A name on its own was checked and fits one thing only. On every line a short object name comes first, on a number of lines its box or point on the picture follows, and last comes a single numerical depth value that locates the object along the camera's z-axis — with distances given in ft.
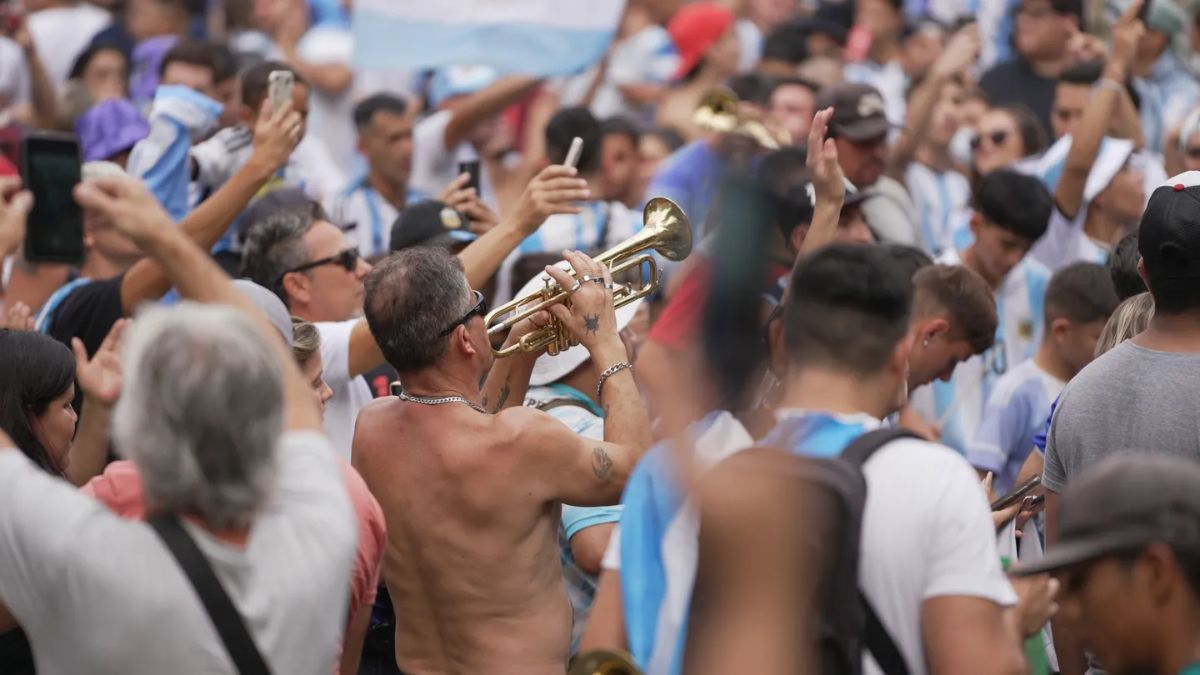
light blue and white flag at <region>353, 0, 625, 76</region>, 64.23
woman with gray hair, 20.18
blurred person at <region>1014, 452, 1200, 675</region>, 20.70
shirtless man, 30.94
